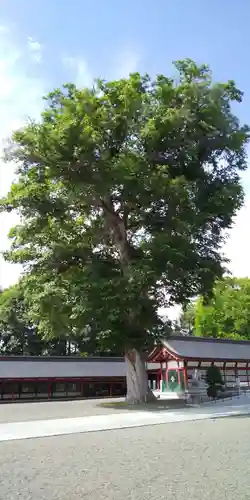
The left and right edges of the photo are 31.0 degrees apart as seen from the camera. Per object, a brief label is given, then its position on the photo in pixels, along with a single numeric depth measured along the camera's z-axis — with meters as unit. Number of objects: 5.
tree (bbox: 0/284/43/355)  54.66
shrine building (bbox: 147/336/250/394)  35.34
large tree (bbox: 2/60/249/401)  21.36
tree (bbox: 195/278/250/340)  55.56
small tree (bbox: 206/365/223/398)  26.38
